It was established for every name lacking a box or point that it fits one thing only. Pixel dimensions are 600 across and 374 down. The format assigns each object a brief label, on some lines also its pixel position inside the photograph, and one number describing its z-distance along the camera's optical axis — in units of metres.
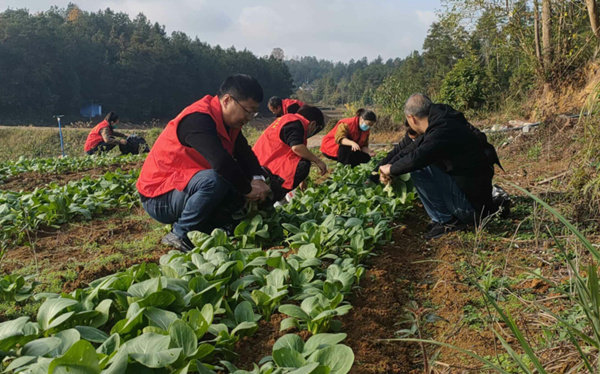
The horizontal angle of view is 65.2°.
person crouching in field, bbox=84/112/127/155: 11.06
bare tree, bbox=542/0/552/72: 10.58
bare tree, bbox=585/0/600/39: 5.19
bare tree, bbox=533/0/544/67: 11.09
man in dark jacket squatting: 3.77
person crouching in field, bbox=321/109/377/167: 7.11
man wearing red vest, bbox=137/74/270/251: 3.47
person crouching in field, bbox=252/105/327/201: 5.34
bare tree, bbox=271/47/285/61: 183.30
